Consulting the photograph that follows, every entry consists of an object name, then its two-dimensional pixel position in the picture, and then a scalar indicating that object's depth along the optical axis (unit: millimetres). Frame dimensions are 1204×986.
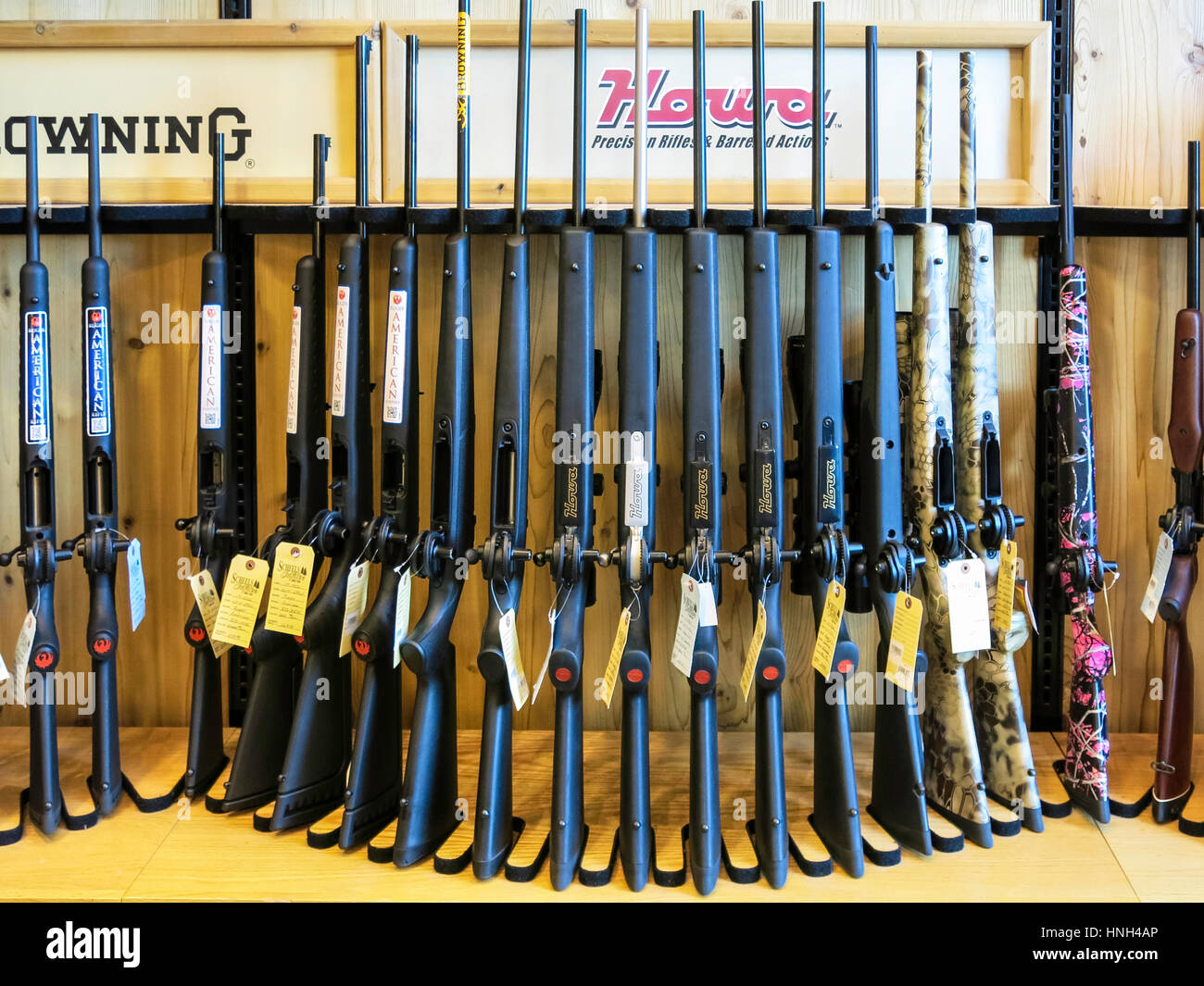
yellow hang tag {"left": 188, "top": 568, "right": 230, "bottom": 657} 1621
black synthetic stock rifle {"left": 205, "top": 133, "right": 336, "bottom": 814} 1618
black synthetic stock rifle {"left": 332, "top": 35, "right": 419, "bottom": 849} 1514
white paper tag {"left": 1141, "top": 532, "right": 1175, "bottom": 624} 1611
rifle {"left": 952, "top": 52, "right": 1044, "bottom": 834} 1579
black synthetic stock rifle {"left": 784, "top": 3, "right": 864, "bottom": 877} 1471
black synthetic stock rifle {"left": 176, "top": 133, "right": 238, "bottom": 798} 1663
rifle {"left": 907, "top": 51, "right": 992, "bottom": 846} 1545
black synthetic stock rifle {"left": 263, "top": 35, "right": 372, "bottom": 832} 1570
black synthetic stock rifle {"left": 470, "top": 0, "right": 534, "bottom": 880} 1443
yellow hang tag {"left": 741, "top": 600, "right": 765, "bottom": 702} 1449
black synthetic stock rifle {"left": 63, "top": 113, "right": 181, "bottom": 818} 1599
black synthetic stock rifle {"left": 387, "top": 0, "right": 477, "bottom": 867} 1468
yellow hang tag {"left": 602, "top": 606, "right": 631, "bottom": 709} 1455
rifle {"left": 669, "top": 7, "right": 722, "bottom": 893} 1516
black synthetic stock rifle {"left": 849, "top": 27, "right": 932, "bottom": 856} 1484
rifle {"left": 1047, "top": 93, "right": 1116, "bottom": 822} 1596
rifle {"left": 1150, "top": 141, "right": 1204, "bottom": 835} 1575
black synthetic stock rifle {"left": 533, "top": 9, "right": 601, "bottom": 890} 1443
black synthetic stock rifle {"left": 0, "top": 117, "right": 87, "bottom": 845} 1536
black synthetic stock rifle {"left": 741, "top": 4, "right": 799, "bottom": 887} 1476
